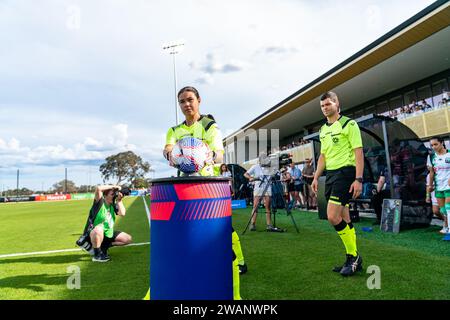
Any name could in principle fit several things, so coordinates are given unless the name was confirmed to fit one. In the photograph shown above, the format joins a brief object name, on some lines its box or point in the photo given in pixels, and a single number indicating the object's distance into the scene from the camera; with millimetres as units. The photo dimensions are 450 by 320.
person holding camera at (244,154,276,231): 7355
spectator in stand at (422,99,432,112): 15046
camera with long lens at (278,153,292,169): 7362
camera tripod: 7213
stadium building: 13211
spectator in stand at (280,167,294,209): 11102
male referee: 3551
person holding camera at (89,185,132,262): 4926
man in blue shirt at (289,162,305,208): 13328
